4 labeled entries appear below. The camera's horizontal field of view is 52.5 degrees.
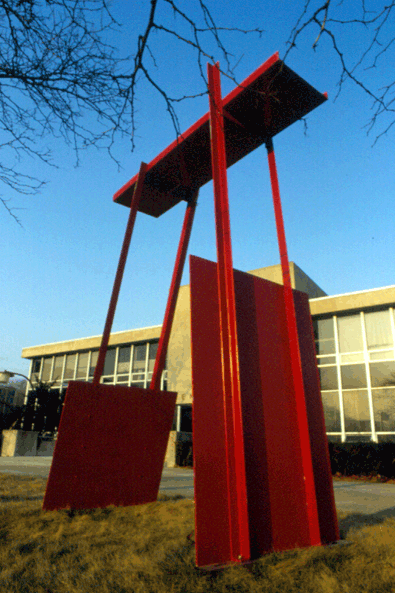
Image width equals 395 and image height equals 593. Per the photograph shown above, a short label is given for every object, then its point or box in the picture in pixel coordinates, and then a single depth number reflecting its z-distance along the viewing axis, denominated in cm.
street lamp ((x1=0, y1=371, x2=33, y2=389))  1631
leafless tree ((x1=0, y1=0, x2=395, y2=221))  225
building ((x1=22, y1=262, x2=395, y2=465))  1285
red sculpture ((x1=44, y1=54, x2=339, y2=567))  272
